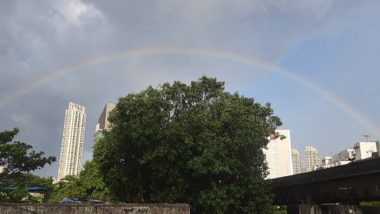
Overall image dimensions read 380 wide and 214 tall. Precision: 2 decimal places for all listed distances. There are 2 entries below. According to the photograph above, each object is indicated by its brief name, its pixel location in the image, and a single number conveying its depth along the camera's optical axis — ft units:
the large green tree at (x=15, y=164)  126.11
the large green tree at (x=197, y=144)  101.55
